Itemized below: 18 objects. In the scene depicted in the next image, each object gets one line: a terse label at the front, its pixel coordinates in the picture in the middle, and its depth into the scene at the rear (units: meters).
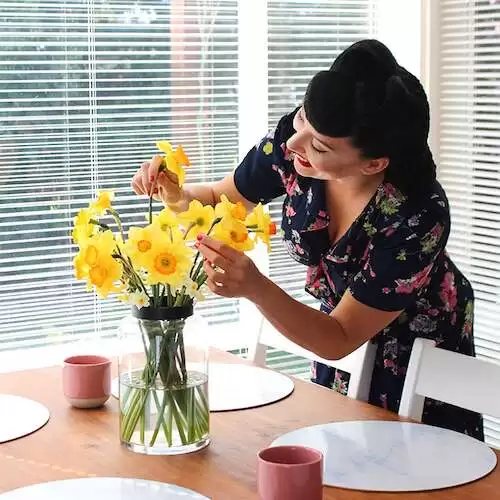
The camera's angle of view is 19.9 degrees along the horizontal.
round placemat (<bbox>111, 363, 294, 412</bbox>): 2.48
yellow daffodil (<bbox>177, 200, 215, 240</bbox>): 2.20
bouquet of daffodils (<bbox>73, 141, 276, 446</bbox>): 2.12
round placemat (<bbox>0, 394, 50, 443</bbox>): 2.32
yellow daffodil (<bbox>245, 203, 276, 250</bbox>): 2.23
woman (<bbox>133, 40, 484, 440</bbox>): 2.38
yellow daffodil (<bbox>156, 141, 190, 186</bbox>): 2.34
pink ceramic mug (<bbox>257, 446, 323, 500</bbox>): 1.94
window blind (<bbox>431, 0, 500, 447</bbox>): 3.79
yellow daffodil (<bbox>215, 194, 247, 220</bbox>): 2.17
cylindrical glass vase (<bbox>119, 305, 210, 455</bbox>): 2.20
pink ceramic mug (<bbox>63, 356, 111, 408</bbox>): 2.45
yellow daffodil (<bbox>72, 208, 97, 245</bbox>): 2.17
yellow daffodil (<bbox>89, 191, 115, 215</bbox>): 2.22
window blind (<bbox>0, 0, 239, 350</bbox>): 3.33
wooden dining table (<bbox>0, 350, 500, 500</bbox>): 2.08
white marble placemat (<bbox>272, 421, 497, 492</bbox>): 2.09
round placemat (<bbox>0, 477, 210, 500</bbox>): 2.03
